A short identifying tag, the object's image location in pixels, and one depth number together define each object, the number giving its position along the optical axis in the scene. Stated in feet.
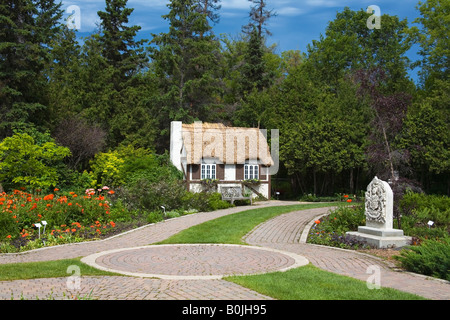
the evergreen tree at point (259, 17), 157.79
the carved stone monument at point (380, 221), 38.69
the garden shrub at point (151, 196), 60.70
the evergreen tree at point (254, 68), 142.82
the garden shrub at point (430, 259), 26.94
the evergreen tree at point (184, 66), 126.11
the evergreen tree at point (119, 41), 128.57
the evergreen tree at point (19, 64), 86.43
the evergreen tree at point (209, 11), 150.30
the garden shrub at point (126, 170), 82.37
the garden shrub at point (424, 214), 41.84
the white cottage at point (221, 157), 93.50
